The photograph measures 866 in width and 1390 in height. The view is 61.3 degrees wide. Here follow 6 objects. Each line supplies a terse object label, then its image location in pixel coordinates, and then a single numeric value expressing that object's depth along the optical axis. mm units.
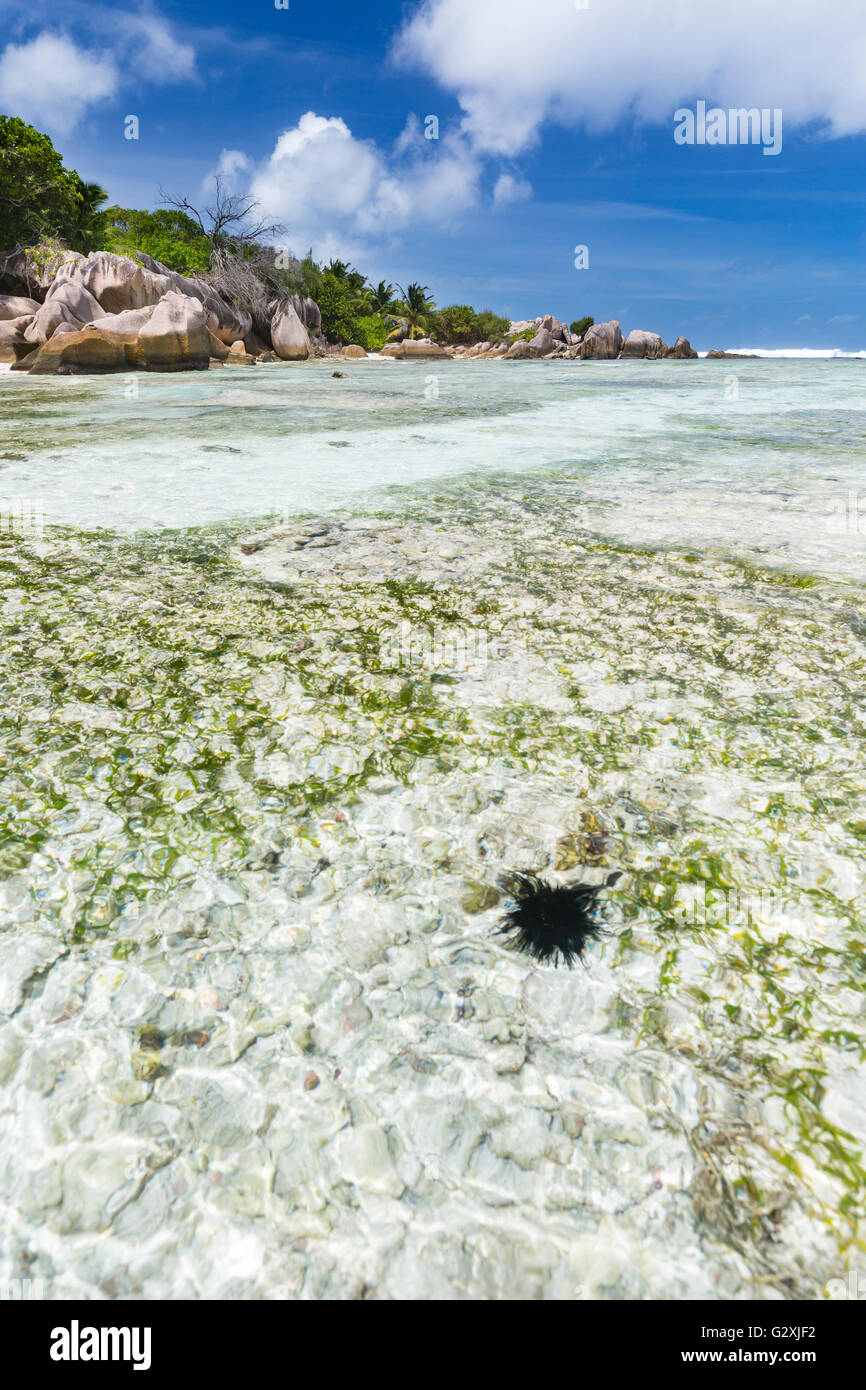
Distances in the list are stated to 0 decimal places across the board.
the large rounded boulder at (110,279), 24812
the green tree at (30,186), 28781
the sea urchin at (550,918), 1595
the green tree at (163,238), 36062
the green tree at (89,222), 32469
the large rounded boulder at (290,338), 33484
